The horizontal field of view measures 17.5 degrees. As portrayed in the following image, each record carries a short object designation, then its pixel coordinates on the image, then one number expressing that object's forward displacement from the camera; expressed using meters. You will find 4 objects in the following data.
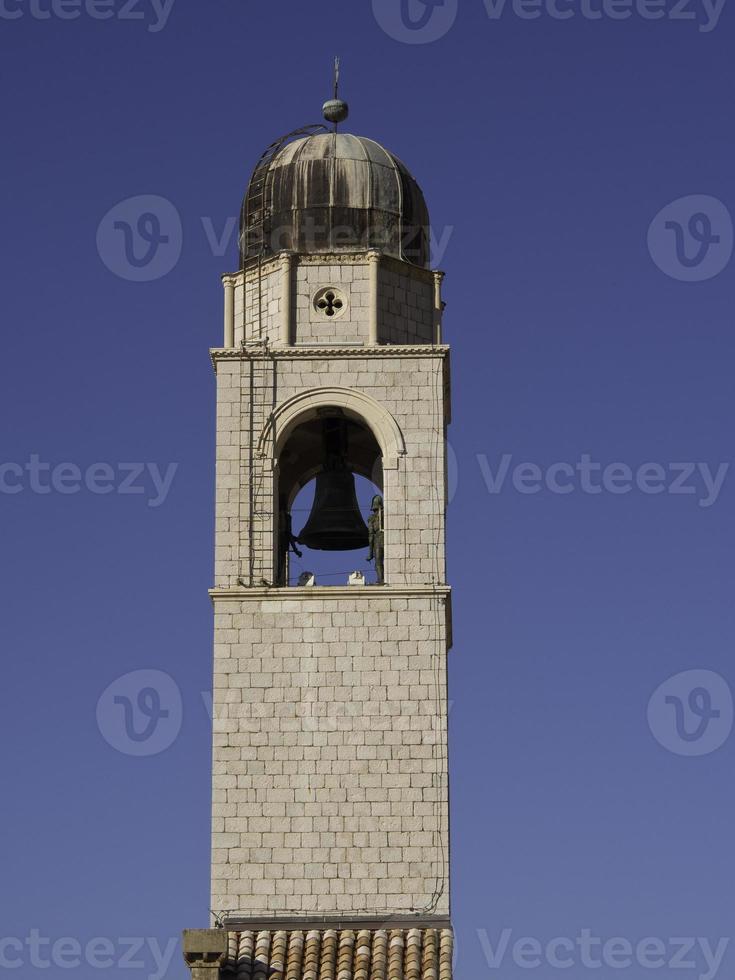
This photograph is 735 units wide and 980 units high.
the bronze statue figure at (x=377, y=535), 45.12
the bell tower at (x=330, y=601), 41.84
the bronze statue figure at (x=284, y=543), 45.38
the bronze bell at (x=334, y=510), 46.69
